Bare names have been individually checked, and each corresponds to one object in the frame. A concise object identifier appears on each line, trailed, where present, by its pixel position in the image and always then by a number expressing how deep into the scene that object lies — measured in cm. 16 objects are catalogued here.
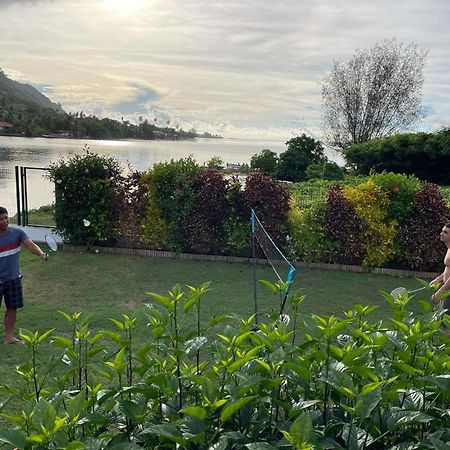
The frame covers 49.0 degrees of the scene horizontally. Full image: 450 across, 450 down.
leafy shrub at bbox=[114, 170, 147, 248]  1003
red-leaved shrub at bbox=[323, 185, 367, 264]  922
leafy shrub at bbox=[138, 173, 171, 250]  986
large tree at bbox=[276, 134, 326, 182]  2846
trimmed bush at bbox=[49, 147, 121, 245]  1000
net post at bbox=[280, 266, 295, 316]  385
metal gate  1152
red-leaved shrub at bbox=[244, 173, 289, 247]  949
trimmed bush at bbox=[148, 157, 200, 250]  977
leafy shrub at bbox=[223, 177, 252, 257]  954
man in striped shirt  537
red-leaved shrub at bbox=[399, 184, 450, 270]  895
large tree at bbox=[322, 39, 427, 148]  3538
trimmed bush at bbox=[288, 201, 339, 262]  929
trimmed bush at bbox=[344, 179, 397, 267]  908
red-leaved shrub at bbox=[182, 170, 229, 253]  963
